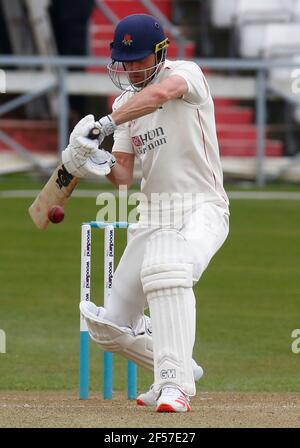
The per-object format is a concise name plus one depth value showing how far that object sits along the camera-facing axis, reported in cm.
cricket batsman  1252
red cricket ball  1261
